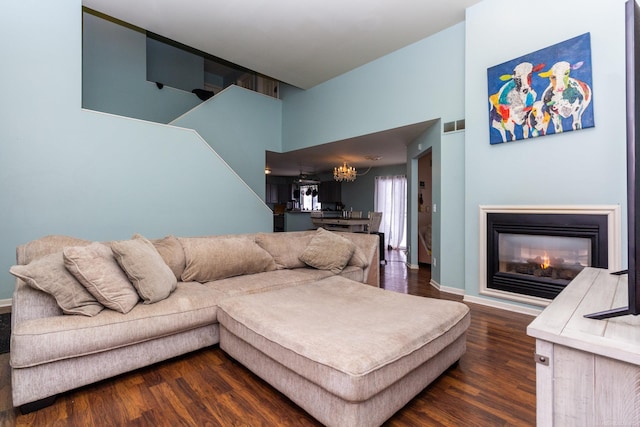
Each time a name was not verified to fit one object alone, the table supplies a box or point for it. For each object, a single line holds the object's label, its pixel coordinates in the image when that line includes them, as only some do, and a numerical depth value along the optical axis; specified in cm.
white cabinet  79
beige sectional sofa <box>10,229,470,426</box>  137
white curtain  908
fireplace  270
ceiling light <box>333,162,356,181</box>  740
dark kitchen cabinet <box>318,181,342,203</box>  1074
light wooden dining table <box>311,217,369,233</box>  676
